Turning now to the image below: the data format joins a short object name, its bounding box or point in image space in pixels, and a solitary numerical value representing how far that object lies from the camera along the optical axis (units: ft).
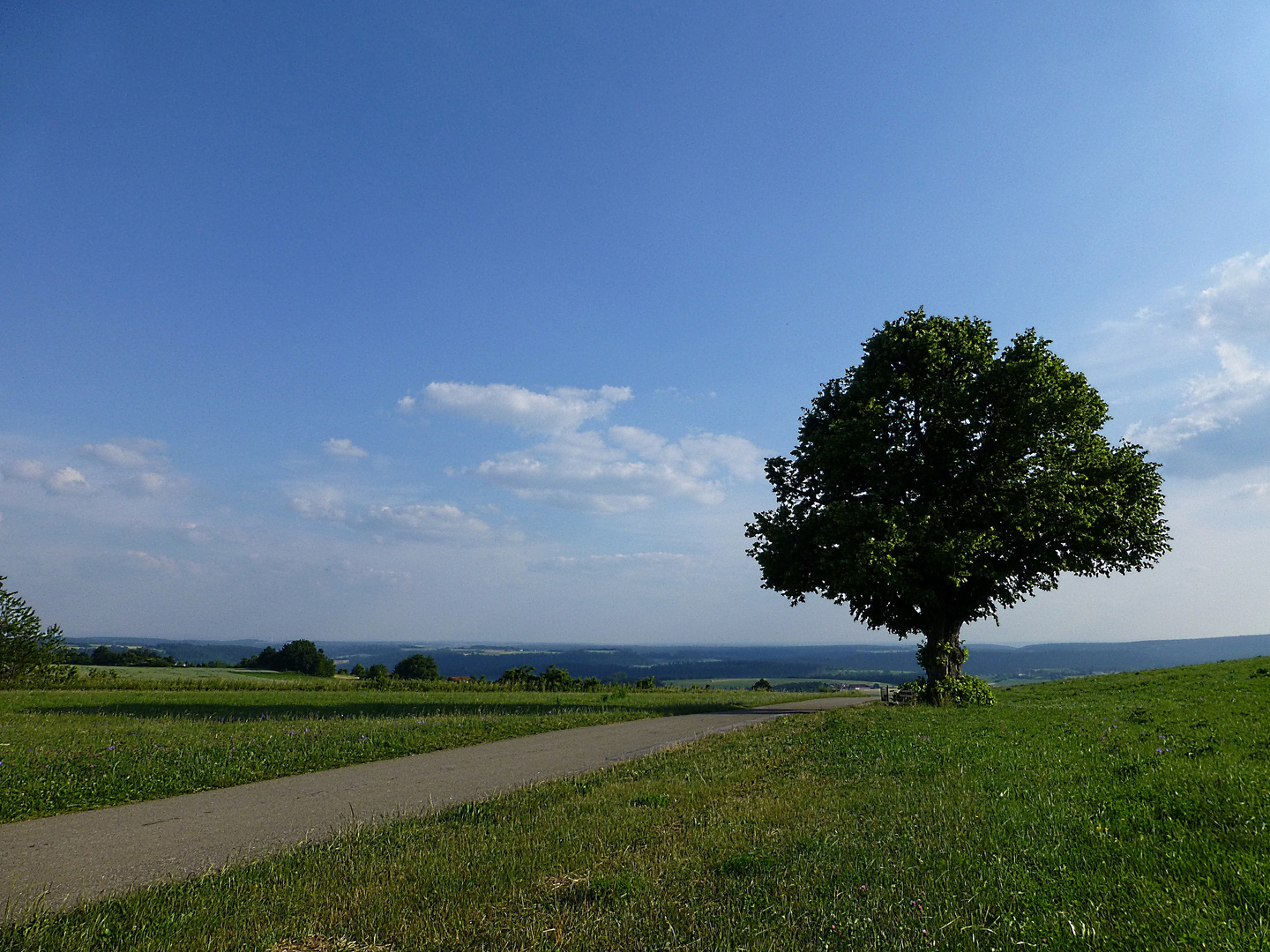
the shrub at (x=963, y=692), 89.94
